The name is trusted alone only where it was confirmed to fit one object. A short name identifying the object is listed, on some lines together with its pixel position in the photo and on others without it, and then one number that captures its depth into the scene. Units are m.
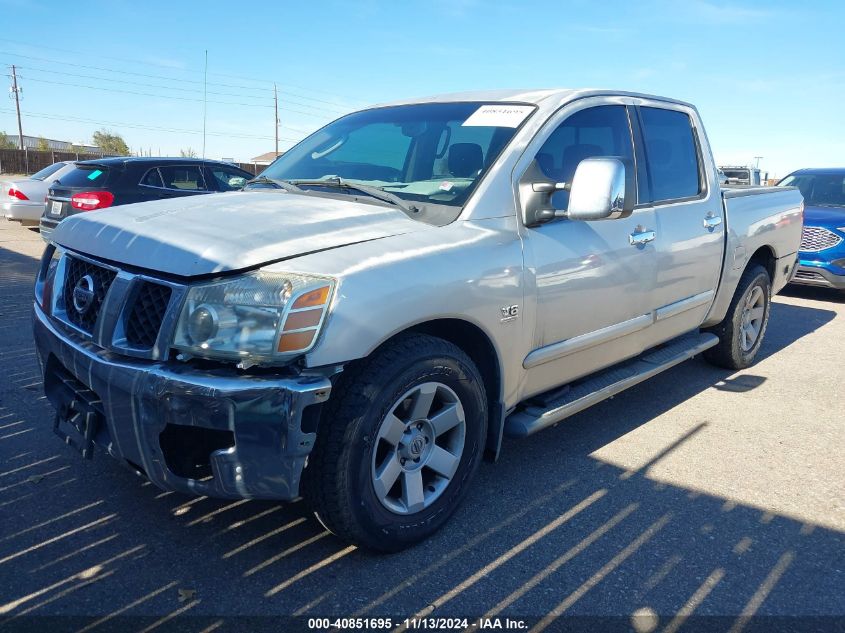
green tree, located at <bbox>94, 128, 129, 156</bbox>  76.69
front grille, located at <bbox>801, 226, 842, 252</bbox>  8.77
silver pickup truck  2.27
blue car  8.73
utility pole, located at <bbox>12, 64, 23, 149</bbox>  64.88
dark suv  8.99
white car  12.31
